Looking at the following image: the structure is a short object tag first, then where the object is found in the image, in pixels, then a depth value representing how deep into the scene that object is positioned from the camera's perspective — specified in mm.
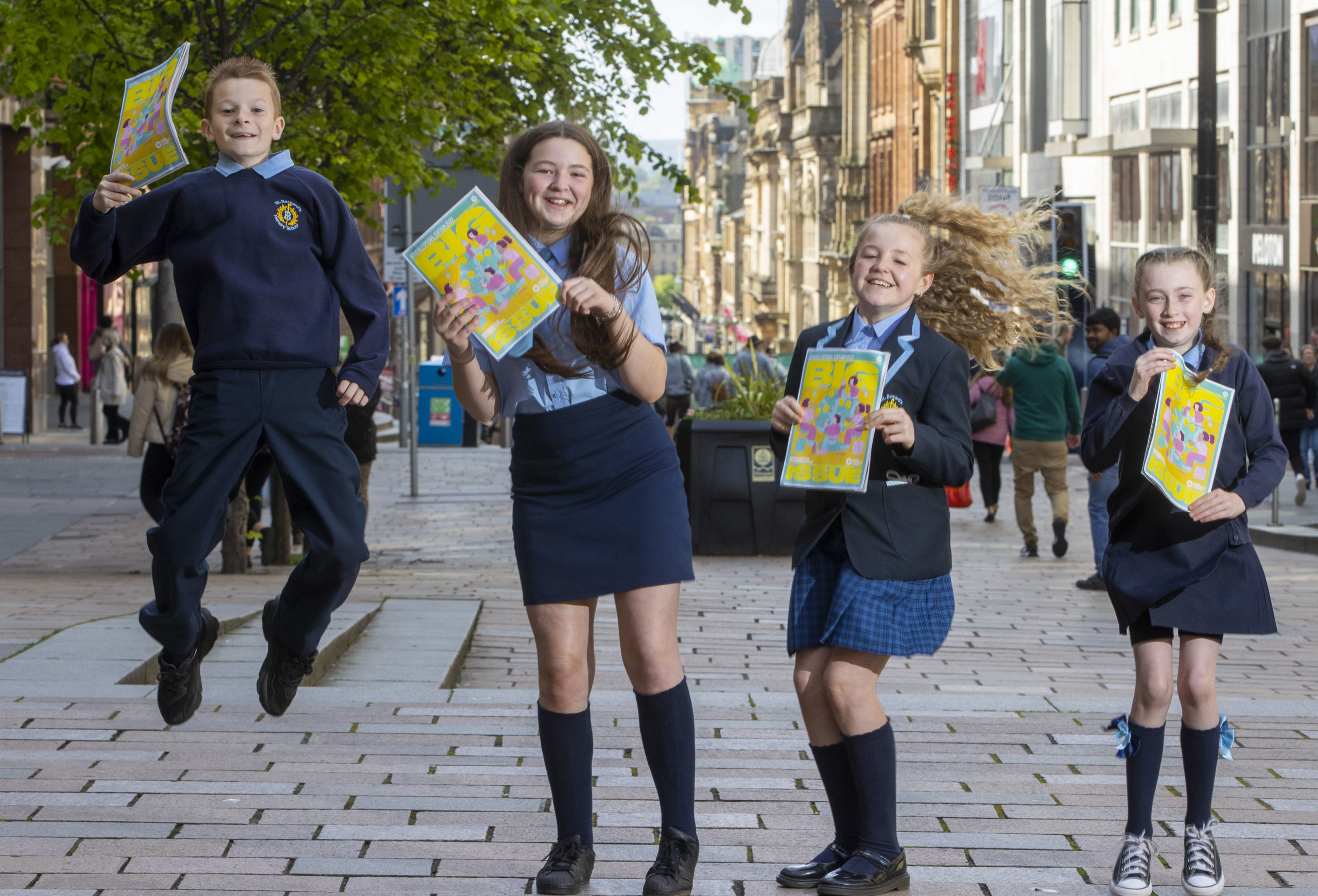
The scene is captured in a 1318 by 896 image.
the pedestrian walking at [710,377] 28344
